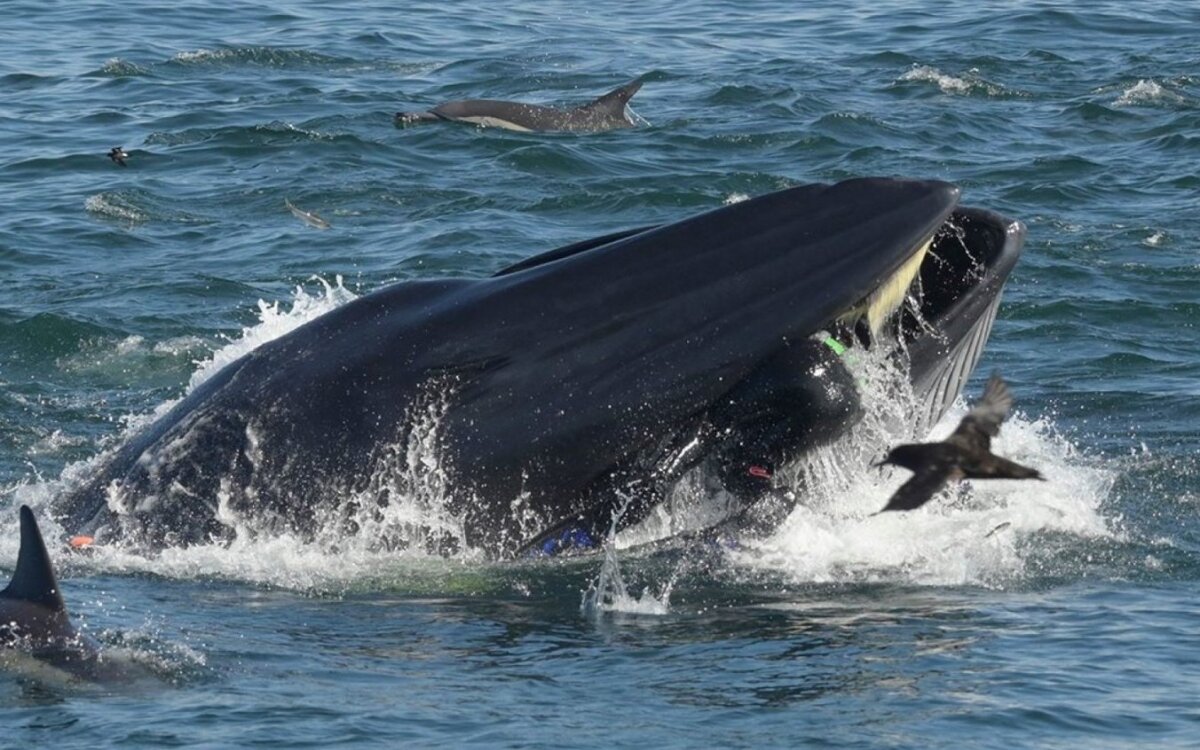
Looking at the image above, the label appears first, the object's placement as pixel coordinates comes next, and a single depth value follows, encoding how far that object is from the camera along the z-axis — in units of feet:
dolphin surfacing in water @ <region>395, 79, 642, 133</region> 172.24
